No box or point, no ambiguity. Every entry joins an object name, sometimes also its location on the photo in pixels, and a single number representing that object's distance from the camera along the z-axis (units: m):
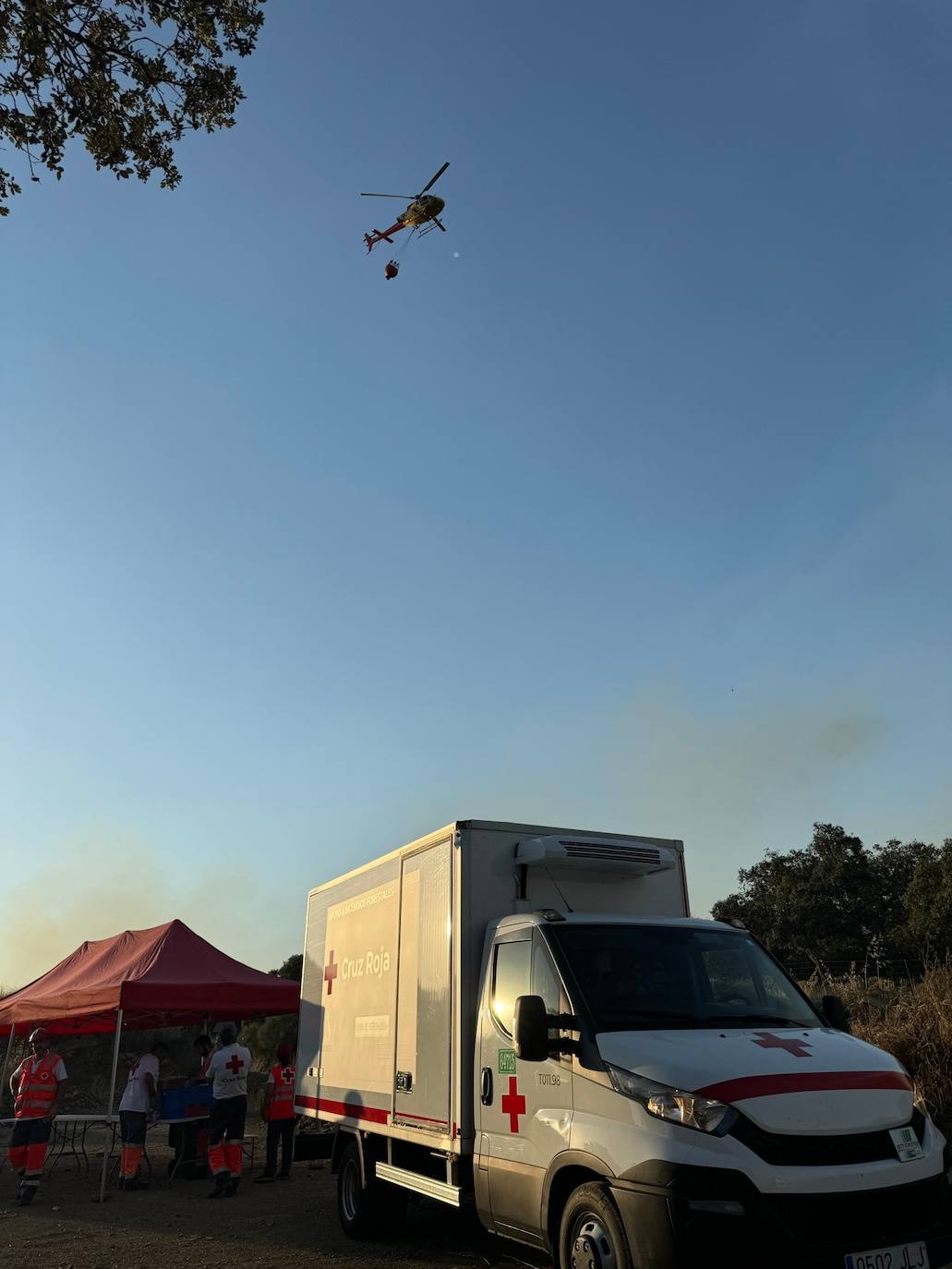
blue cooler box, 14.06
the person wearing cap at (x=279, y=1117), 13.24
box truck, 4.25
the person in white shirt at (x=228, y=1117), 11.98
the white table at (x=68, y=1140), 14.29
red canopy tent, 12.76
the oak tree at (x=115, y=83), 7.32
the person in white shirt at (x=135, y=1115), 12.99
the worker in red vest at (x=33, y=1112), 11.90
